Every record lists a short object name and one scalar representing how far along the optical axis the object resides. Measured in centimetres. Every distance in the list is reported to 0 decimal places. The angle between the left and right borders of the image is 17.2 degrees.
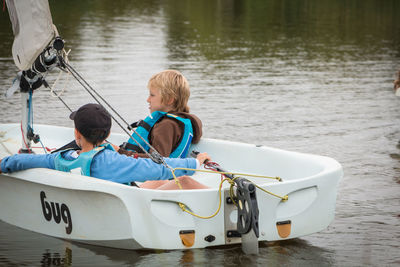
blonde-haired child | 969
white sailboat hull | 829
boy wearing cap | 840
